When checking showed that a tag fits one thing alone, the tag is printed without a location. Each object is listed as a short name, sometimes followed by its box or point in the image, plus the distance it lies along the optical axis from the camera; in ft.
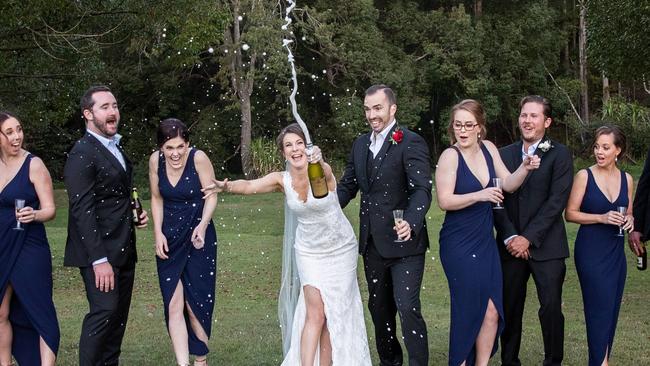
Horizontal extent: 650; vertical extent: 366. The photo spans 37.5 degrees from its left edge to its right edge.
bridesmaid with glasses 22.07
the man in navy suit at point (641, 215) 24.35
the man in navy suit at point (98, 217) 21.50
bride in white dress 22.24
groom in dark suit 22.15
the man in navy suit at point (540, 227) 22.97
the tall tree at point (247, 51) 98.89
